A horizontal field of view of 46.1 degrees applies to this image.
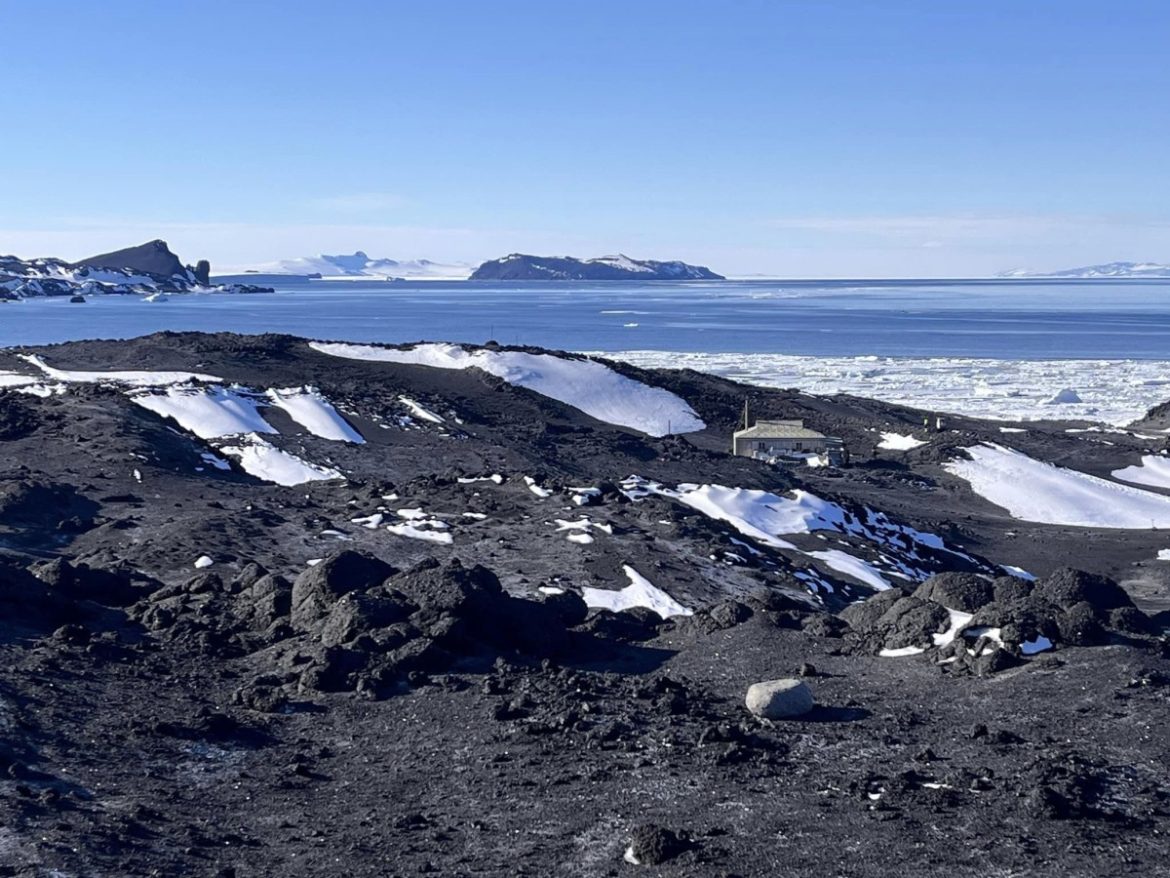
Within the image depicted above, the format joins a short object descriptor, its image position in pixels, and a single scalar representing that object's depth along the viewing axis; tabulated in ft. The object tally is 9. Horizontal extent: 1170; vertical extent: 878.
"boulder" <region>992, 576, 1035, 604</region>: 78.38
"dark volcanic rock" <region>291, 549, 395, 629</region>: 77.51
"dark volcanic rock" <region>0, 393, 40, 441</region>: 154.81
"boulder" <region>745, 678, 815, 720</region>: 63.46
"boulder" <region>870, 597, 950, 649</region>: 74.74
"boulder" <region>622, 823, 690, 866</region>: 46.96
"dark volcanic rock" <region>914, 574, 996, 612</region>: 78.54
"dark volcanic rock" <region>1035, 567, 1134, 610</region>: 82.53
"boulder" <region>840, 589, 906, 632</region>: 80.43
